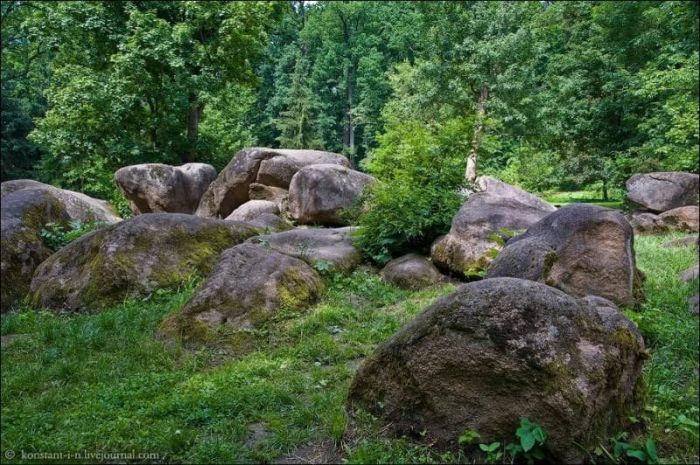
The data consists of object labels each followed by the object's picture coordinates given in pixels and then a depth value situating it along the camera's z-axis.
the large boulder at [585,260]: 5.82
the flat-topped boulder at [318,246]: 8.38
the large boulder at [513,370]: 3.19
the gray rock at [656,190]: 6.21
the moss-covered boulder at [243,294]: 5.80
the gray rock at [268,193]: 15.77
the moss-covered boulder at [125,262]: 6.87
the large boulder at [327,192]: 13.62
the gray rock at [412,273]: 8.16
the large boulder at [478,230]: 8.06
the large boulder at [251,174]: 16.20
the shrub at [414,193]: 9.16
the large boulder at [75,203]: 8.05
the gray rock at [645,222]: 7.48
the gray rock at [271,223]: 11.06
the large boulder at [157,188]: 16.69
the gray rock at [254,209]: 14.80
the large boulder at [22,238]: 6.64
